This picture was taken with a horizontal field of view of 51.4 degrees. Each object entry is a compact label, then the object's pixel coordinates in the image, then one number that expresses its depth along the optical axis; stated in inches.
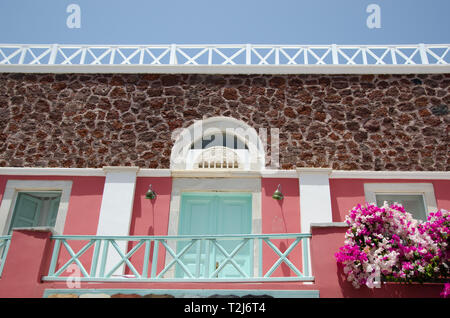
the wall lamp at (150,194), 354.3
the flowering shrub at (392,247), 230.2
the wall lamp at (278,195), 352.2
